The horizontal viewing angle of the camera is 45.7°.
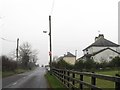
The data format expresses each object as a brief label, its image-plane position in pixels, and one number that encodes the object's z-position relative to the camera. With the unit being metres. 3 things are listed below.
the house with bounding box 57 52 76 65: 70.34
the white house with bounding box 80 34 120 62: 42.50
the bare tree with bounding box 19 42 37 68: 53.14
